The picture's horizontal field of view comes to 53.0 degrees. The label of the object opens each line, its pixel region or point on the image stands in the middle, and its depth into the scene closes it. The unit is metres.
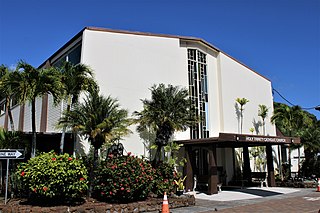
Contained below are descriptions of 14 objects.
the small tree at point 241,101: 23.12
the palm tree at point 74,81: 14.17
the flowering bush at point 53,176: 10.86
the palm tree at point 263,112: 25.31
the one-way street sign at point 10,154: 11.55
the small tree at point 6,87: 12.85
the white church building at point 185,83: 17.23
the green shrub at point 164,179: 13.95
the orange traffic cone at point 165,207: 10.45
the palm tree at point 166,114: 16.22
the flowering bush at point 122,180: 12.06
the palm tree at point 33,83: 12.29
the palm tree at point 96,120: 13.05
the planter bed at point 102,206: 10.54
